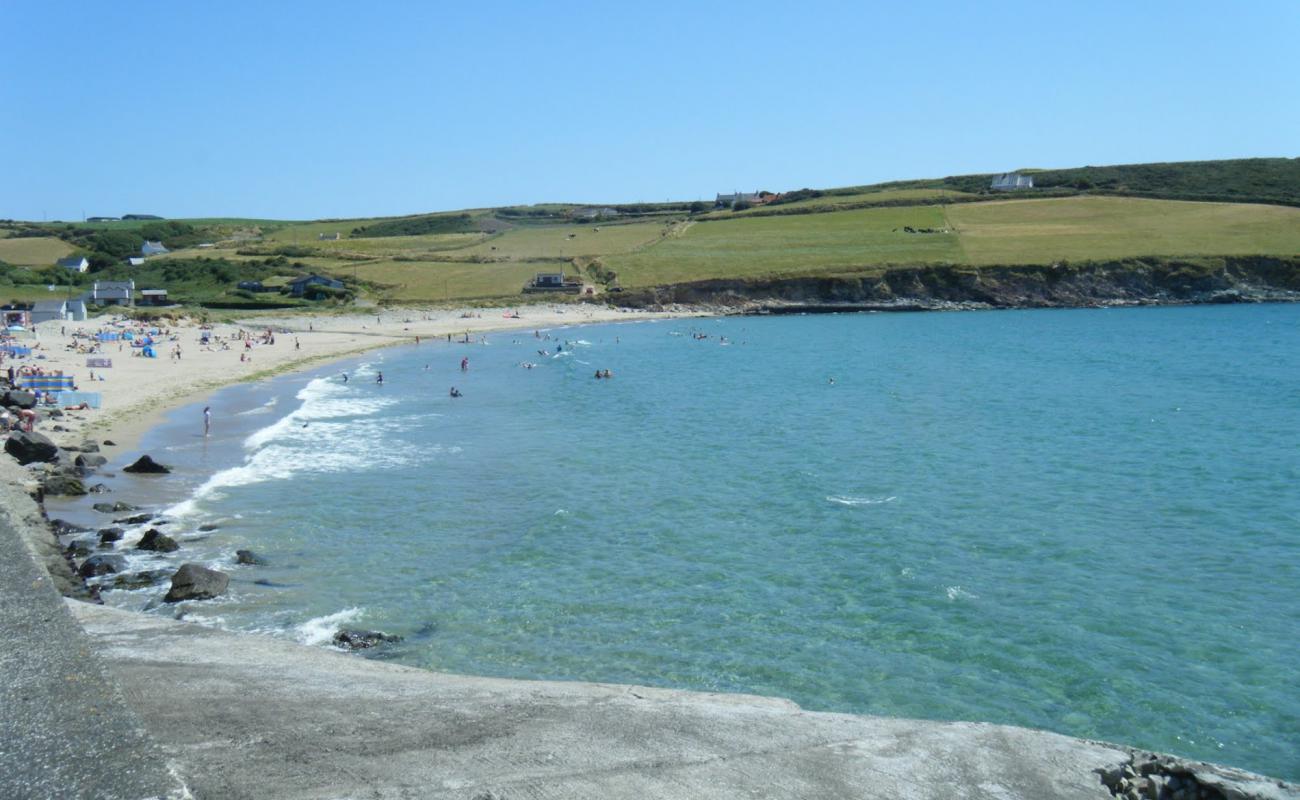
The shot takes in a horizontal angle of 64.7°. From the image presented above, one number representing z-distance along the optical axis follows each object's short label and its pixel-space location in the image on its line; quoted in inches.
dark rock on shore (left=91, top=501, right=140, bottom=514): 1021.3
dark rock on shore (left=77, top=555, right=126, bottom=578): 814.5
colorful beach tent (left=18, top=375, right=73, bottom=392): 1681.2
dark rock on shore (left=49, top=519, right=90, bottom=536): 931.0
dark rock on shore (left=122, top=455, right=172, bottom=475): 1205.1
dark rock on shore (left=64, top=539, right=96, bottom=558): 865.5
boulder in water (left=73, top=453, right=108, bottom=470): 1200.7
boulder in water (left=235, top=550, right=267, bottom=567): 872.9
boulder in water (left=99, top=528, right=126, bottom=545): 917.2
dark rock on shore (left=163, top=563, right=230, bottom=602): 771.4
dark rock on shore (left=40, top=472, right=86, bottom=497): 1071.6
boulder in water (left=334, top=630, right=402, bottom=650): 685.9
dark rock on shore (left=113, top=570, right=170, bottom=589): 797.2
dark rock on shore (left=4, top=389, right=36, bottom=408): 1521.9
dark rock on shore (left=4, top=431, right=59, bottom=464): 1179.9
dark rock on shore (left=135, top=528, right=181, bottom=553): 898.1
